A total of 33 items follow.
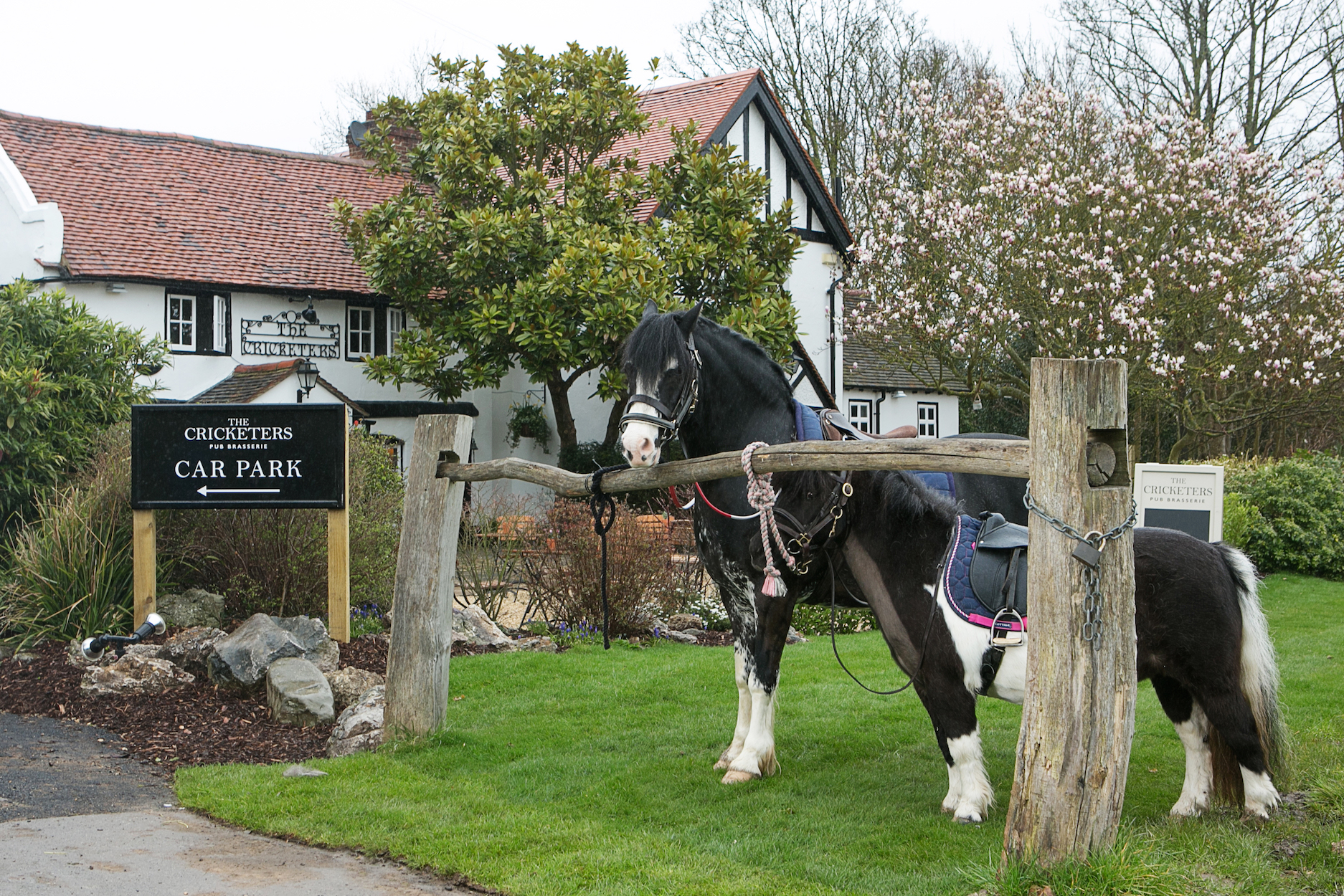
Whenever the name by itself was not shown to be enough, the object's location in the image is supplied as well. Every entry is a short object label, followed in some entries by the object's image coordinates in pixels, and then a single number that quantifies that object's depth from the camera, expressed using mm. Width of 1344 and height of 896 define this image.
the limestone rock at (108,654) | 8648
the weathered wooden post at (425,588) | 6738
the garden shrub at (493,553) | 11227
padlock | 3818
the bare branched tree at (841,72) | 29500
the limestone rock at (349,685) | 8094
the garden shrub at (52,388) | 10422
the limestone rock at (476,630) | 10250
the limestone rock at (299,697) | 7656
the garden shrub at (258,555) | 9906
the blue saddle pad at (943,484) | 6945
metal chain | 3848
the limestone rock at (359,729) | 6898
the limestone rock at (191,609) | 9453
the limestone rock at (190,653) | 8695
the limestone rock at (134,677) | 8266
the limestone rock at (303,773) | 6254
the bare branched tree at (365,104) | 36719
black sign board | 9141
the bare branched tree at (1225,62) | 24516
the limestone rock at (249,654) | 8242
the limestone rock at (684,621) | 11469
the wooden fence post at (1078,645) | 3844
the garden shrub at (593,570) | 10688
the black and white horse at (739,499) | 5770
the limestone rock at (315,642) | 8648
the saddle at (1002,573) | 4641
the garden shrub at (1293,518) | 16328
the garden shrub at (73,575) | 9305
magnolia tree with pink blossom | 18406
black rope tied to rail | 5883
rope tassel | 5387
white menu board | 10430
